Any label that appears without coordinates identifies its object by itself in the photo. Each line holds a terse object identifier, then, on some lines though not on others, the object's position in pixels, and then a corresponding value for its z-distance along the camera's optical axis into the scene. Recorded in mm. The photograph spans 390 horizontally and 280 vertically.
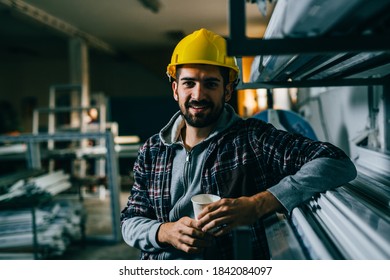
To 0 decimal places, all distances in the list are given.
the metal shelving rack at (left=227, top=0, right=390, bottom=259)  652
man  1263
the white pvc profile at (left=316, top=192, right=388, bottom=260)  712
